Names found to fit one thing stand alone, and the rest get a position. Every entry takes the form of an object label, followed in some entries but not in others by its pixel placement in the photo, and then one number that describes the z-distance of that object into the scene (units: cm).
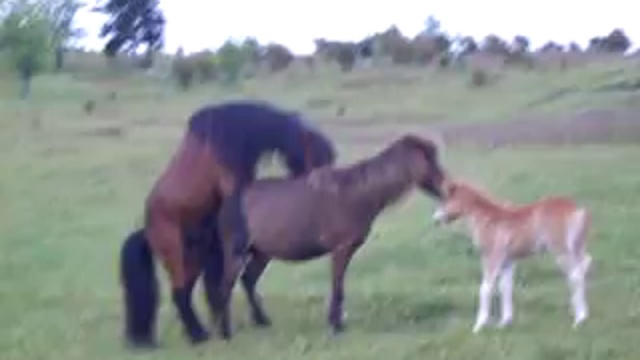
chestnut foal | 1142
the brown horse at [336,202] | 1177
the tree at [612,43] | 7000
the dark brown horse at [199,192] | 1202
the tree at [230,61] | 5912
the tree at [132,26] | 7688
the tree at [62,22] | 6441
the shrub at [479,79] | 4772
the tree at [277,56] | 7050
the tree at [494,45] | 6850
